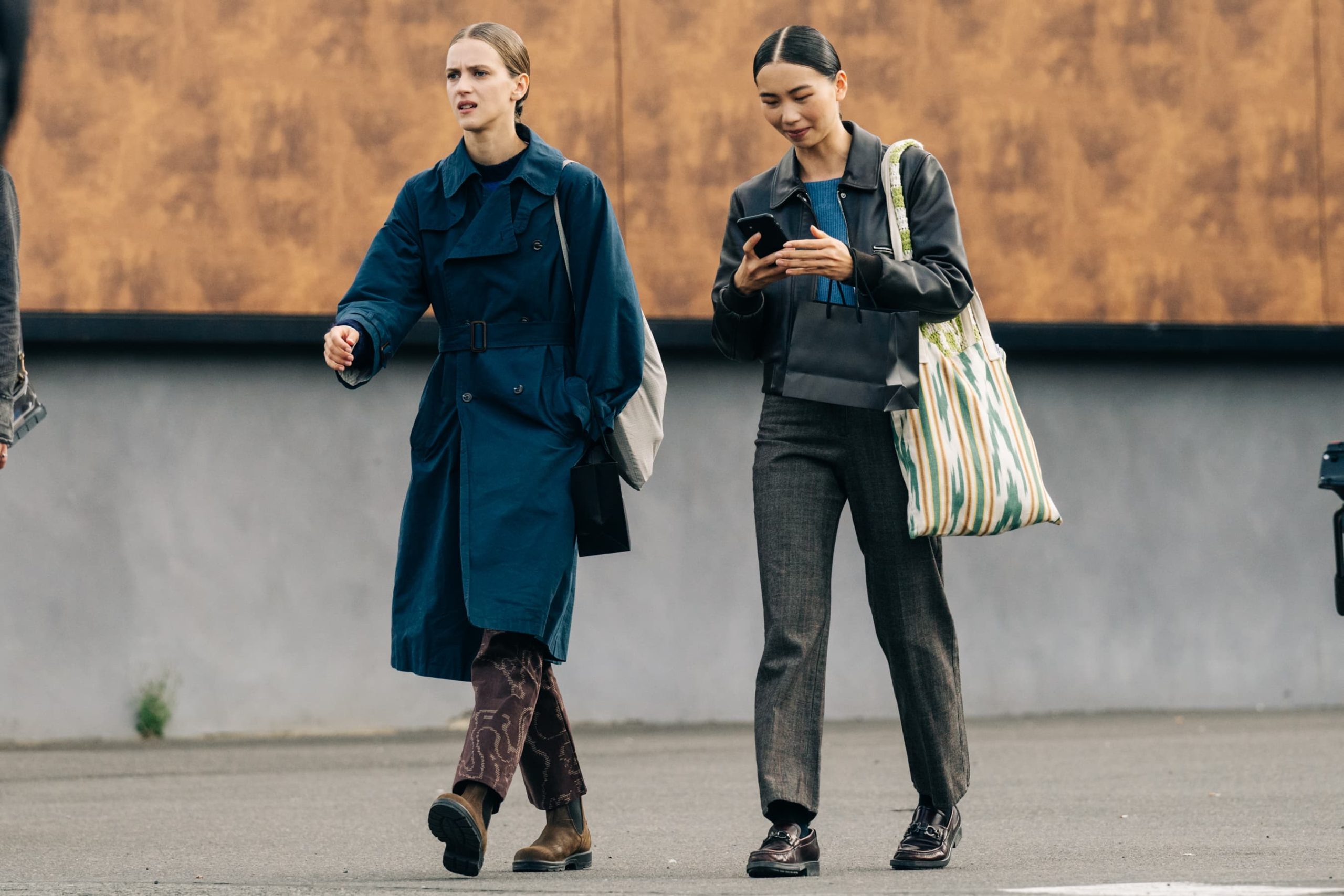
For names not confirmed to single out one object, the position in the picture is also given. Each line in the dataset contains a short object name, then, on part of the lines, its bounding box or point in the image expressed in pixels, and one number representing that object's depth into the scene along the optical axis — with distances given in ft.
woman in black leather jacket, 29.66
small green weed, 62.59
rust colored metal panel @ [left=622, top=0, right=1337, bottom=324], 66.54
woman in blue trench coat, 30.40
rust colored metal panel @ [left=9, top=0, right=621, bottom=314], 62.13
